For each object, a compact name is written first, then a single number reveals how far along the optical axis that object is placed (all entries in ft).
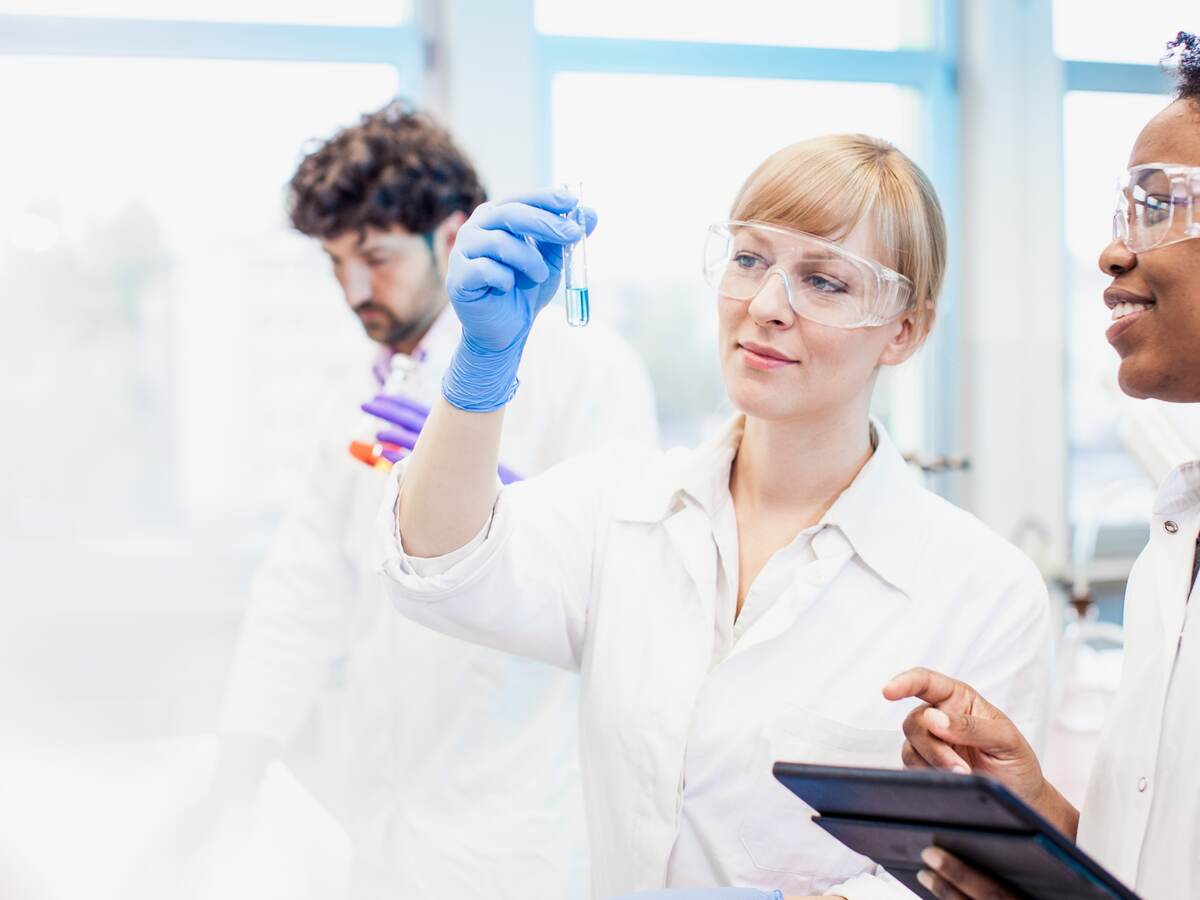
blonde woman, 3.79
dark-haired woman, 3.22
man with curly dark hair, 5.54
